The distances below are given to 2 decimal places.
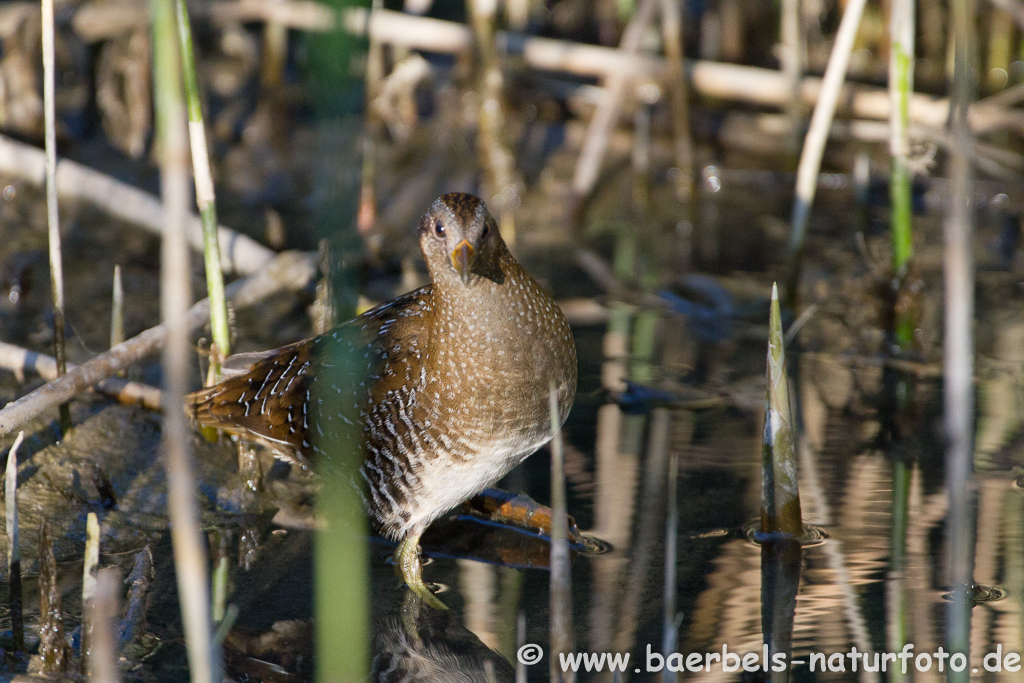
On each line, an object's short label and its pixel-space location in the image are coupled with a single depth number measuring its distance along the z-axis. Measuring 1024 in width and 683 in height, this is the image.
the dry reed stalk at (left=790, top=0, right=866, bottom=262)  7.89
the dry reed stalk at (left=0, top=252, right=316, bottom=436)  6.02
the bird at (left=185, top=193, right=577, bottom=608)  5.92
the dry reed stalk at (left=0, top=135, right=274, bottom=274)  8.74
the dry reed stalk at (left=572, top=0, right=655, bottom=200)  10.78
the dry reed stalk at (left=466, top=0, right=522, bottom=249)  10.83
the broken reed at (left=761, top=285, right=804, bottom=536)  5.52
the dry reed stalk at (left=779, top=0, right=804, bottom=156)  10.62
